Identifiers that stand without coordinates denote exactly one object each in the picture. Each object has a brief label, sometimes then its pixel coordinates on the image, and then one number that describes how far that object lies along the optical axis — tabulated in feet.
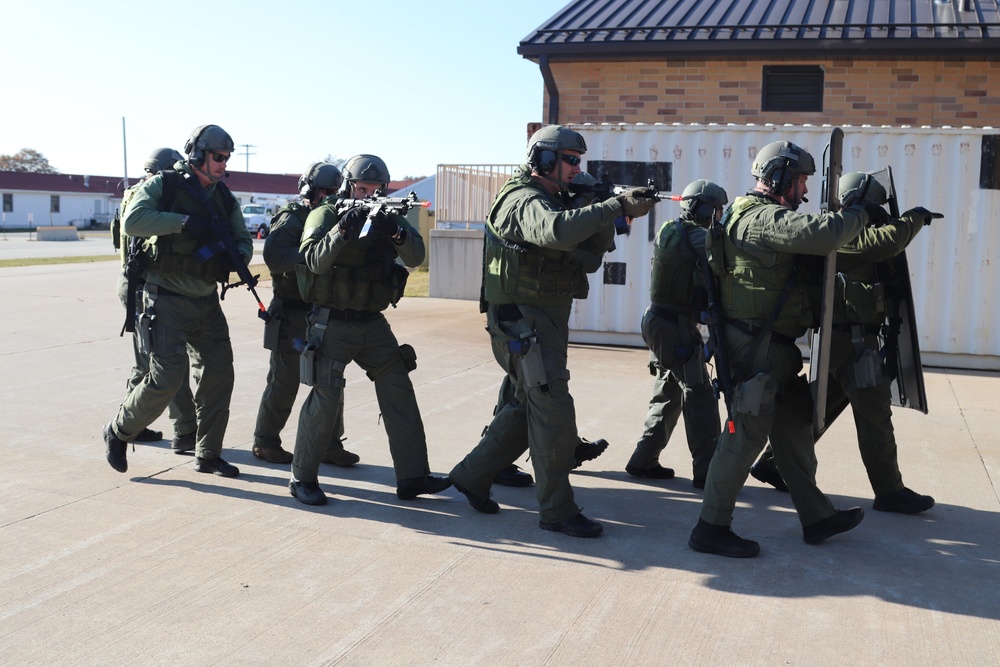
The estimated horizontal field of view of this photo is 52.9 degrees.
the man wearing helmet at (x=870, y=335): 16.94
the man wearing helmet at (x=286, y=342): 19.75
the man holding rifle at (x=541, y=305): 15.87
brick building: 40.55
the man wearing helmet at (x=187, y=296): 18.49
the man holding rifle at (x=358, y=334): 17.42
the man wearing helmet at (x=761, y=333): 14.99
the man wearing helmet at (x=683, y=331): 18.07
